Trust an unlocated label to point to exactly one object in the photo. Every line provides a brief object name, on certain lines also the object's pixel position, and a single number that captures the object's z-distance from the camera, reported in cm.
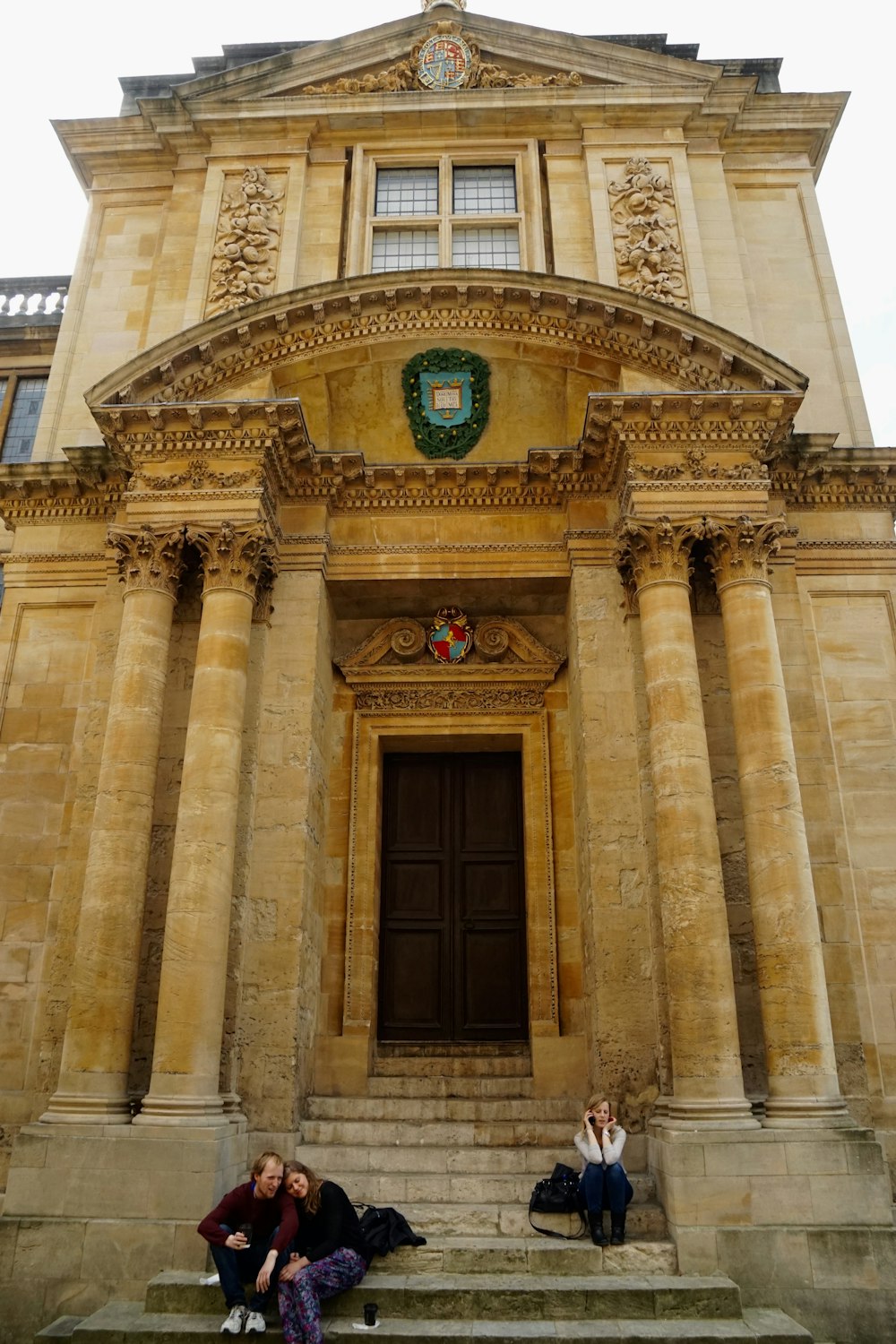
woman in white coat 815
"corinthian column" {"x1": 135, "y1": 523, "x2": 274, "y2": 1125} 919
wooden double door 1230
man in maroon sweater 691
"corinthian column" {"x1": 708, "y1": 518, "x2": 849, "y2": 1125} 898
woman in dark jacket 682
